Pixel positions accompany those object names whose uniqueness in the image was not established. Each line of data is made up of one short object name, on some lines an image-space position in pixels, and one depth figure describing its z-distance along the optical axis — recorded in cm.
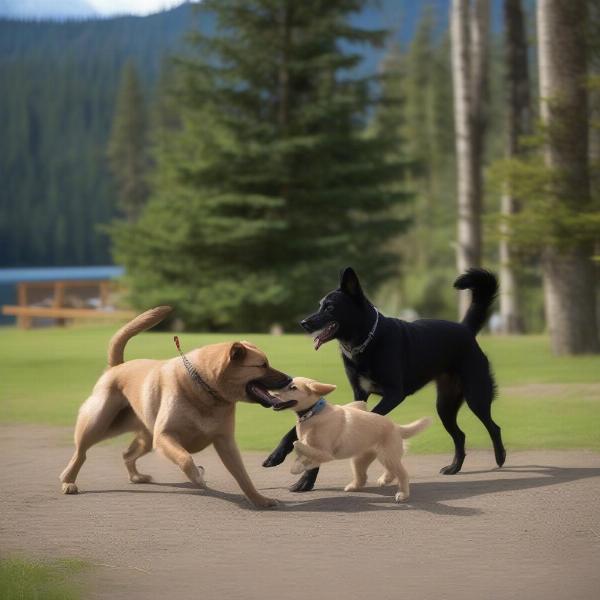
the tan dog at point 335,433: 777
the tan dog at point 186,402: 767
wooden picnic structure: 3553
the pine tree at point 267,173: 3397
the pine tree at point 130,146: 9025
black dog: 855
